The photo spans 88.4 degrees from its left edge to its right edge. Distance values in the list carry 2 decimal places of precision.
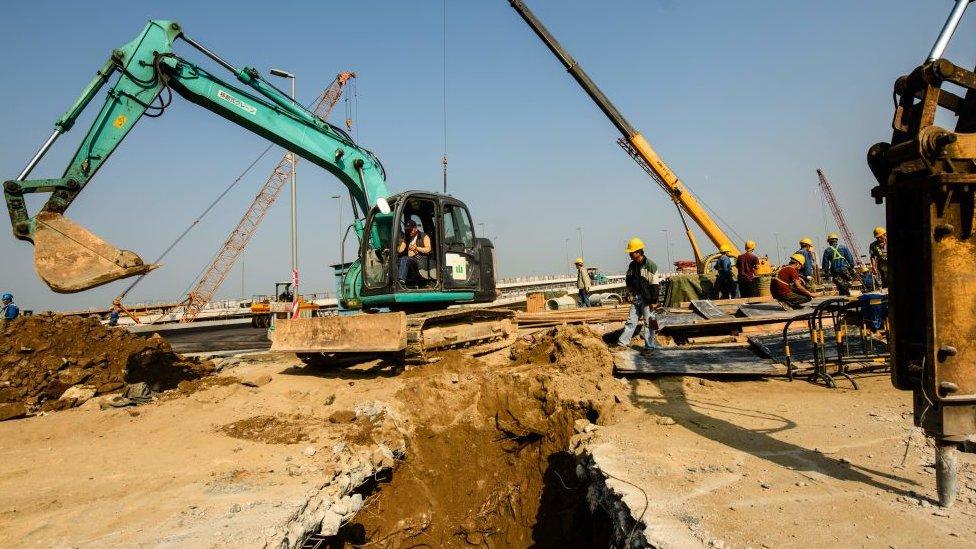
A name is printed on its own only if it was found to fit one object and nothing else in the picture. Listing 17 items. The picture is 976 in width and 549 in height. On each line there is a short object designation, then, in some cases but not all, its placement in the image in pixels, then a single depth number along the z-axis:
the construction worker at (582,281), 15.73
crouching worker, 9.44
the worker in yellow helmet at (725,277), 13.69
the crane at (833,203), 62.73
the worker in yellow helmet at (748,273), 13.35
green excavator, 6.80
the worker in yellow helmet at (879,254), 10.27
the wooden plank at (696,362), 6.99
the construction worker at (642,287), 8.62
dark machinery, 2.84
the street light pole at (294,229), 22.88
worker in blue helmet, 11.63
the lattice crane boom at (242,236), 39.84
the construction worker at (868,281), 12.41
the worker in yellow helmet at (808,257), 12.37
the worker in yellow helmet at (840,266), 11.15
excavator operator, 8.03
